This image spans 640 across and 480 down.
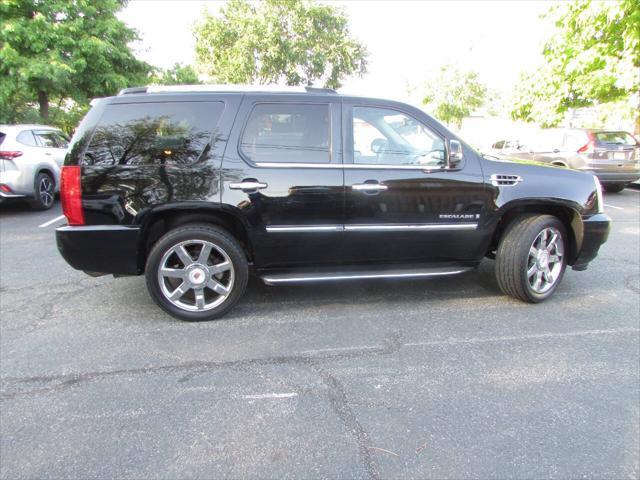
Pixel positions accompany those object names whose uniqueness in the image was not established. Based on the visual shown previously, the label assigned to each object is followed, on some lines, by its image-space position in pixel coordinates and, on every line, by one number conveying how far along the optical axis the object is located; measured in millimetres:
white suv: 7715
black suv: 3475
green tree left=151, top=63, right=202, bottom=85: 17203
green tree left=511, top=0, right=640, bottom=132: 10688
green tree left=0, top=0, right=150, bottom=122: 11625
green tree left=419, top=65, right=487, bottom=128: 28188
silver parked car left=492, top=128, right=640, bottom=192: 10438
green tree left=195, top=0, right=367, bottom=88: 24062
